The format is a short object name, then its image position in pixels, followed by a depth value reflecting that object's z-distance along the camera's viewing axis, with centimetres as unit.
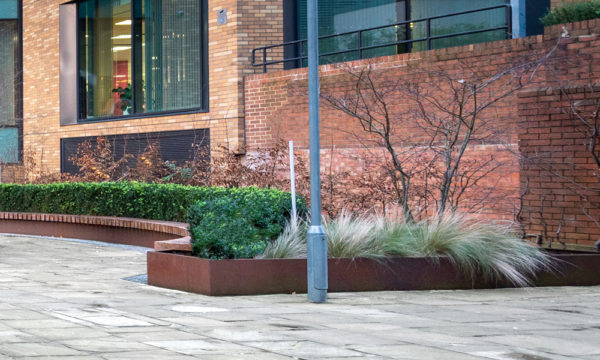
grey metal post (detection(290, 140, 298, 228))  1179
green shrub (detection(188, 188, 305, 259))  1116
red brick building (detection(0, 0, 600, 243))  1480
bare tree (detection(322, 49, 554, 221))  1434
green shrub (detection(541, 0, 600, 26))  1503
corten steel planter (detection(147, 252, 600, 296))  1090
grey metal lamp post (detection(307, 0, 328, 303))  1032
